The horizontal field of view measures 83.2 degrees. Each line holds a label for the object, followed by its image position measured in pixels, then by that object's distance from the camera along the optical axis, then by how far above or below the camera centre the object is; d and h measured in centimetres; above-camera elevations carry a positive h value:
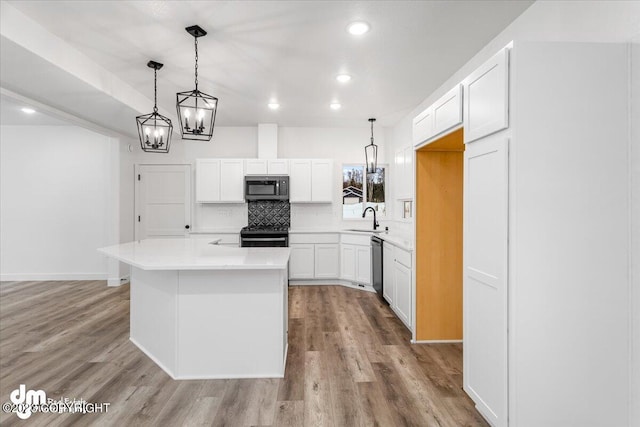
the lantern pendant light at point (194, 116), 281 +74
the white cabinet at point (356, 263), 561 -85
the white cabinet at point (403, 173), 481 +53
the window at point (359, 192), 652 +32
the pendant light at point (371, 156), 614 +95
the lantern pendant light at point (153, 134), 333 +71
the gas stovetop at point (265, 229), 572 -32
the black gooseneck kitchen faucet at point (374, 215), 625 -9
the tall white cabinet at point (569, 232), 185 -12
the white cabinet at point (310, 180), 609 +50
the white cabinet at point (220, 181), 602 +48
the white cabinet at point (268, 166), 607 +74
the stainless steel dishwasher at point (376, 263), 506 -78
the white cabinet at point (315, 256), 596 -77
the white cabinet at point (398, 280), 372 -82
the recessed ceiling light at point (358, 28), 286 +148
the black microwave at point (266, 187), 597 +38
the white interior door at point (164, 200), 644 +17
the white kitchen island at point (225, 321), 274 -85
